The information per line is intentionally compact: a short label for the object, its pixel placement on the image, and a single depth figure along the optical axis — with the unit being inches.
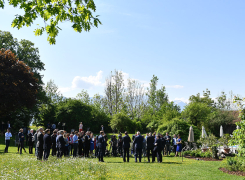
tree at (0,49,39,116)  1000.2
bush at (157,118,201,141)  933.8
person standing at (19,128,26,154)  677.9
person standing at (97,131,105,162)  548.8
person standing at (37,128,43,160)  514.1
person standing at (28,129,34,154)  707.4
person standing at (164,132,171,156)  752.3
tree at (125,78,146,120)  2573.8
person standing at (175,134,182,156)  724.3
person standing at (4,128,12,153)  690.8
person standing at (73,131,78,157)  627.6
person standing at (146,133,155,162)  582.0
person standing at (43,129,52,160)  519.2
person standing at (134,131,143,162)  568.5
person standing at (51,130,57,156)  605.6
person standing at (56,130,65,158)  541.0
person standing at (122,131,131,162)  564.6
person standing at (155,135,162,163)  569.3
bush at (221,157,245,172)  439.2
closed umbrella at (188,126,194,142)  666.2
